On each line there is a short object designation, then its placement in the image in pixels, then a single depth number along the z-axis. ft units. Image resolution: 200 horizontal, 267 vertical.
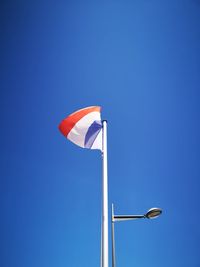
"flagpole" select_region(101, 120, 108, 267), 16.57
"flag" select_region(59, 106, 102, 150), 24.39
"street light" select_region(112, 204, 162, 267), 19.30
